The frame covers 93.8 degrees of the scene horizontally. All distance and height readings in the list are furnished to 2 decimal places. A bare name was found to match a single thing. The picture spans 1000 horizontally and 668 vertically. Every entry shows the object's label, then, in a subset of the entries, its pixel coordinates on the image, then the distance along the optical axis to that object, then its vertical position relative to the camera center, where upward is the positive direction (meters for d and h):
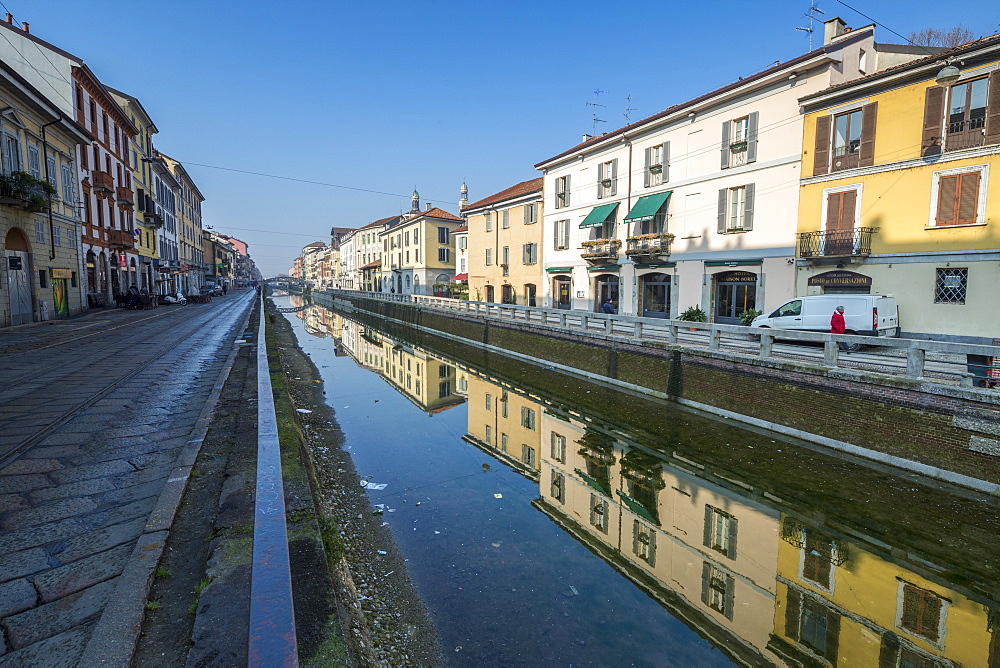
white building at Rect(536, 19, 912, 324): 18.27 +4.57
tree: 28.53 +16.18
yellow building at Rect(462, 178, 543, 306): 32.72 +3.54
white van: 12.63 -0.51
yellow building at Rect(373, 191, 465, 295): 51.91 +4.54
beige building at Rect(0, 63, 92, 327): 18.66 +3.45
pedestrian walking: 11.82 -0.70
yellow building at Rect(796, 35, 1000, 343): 13.92 +3.44
